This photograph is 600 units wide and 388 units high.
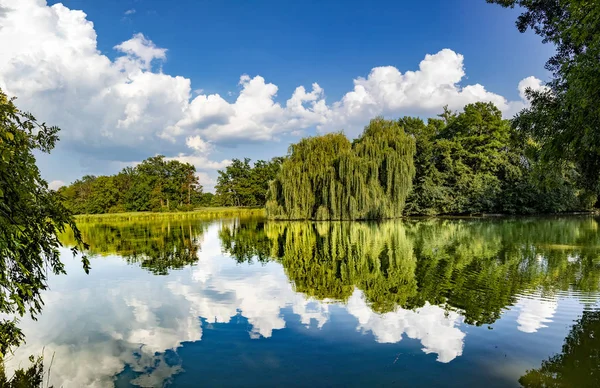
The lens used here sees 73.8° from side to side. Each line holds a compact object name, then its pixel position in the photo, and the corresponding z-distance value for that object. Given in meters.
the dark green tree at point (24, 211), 3.31
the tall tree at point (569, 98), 5.16
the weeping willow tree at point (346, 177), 31.17
